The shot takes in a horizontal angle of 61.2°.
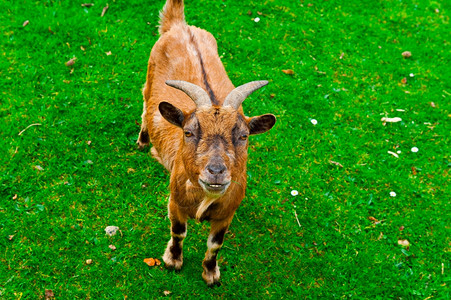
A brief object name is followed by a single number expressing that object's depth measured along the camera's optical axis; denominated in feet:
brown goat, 11.62
